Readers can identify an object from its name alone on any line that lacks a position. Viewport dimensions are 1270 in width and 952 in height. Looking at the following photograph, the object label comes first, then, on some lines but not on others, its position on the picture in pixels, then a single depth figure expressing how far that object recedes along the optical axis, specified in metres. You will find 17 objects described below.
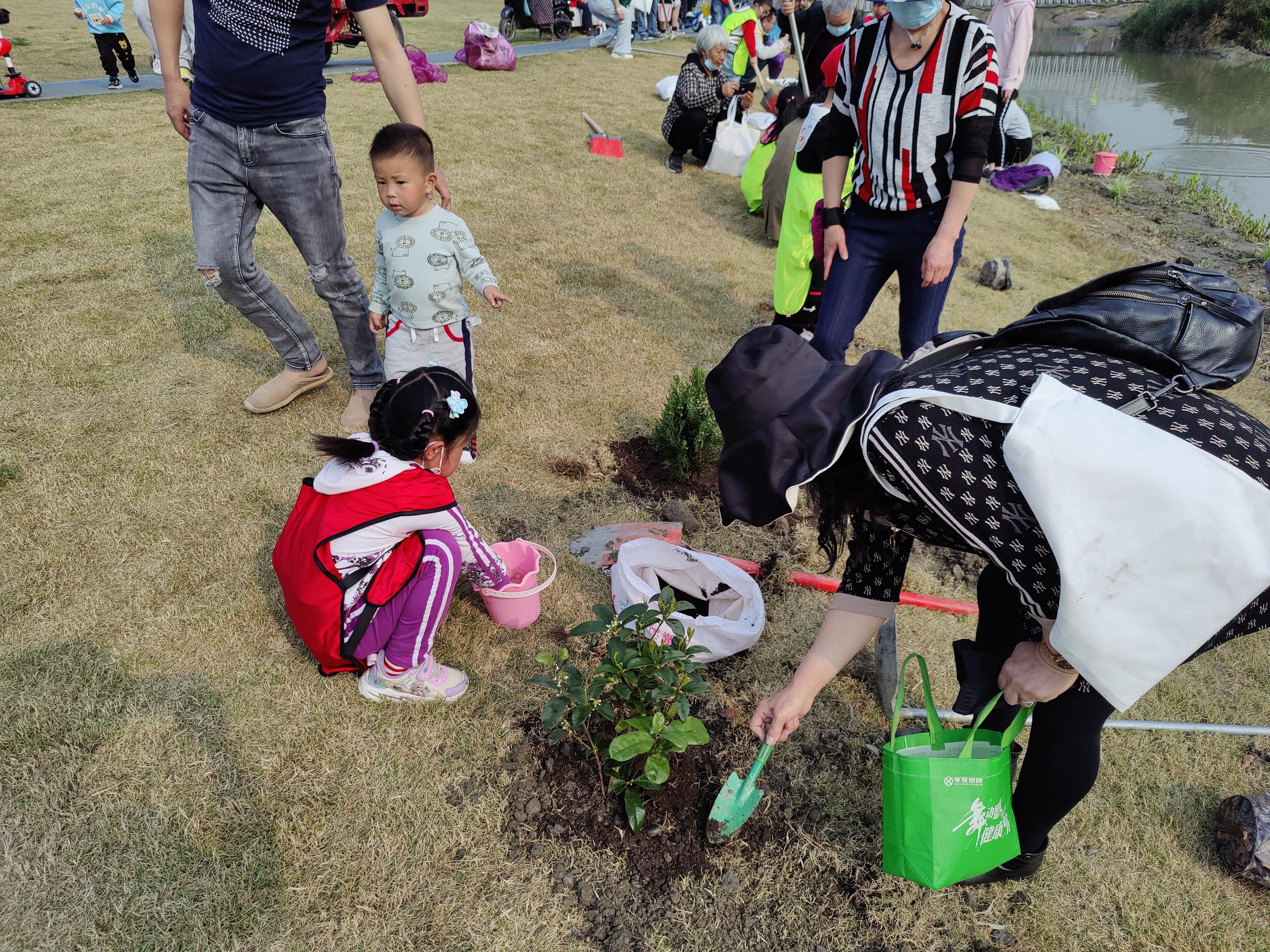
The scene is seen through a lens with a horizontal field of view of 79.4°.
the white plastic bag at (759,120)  7.59
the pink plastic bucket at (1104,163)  9.22
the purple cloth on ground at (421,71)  9.36
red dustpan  7.65
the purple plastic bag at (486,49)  10.41
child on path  8.07
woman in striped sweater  2.60
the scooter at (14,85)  7.63
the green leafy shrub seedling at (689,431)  3.22
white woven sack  2.45
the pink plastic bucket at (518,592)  2.42
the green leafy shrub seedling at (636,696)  1.83
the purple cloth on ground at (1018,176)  8.51
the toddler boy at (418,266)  2.83
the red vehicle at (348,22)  7.09
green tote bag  1.56
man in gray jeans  2.71
